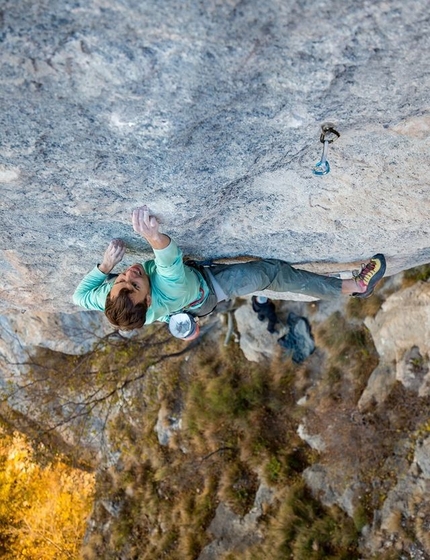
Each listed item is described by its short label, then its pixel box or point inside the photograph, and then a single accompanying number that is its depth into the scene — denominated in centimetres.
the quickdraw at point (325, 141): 259
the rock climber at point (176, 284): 313
